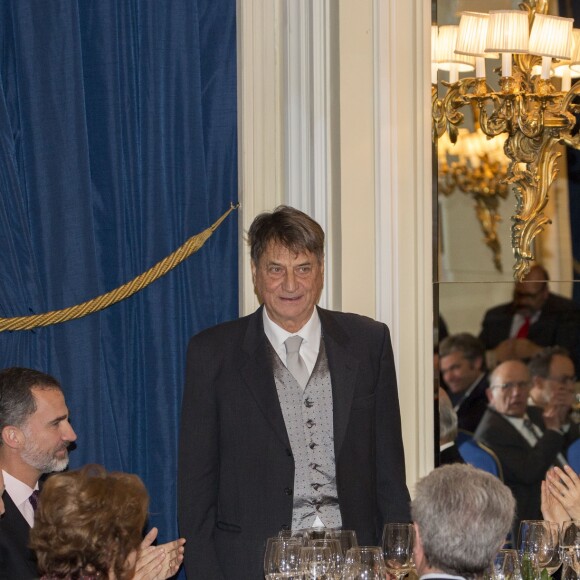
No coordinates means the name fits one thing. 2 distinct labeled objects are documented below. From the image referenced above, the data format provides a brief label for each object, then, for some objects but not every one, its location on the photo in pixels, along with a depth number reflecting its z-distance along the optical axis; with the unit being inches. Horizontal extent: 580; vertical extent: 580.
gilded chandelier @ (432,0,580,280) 287.9
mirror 294.8
